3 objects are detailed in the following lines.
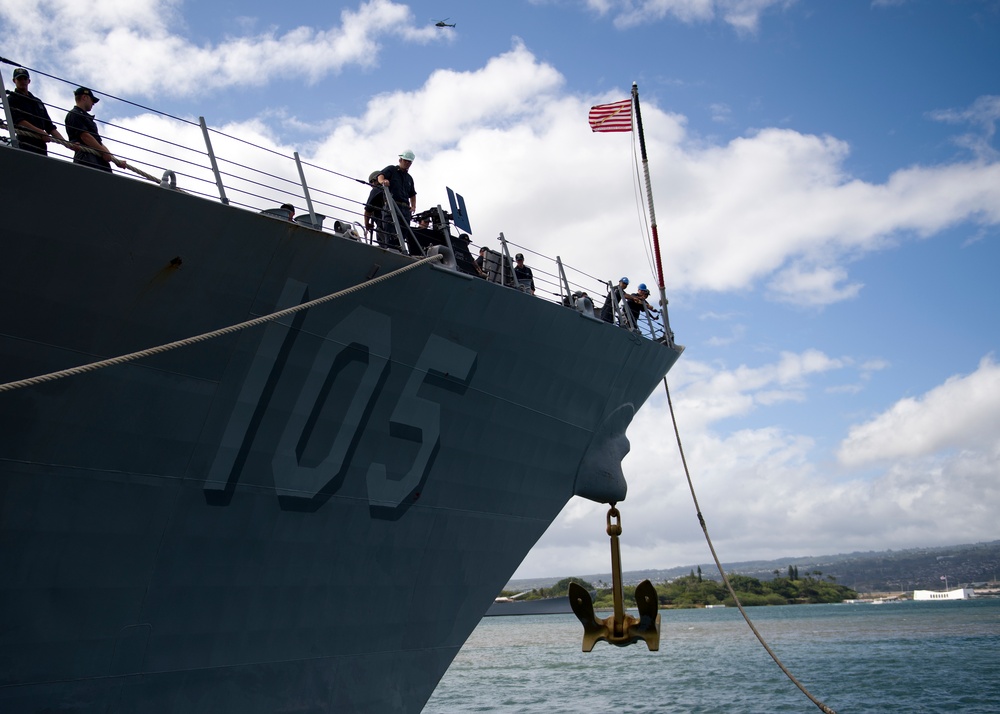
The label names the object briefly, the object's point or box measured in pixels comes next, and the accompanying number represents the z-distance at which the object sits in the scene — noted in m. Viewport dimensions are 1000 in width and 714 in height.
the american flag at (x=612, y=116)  13.31
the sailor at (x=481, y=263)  10.03
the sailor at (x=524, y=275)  10.86
